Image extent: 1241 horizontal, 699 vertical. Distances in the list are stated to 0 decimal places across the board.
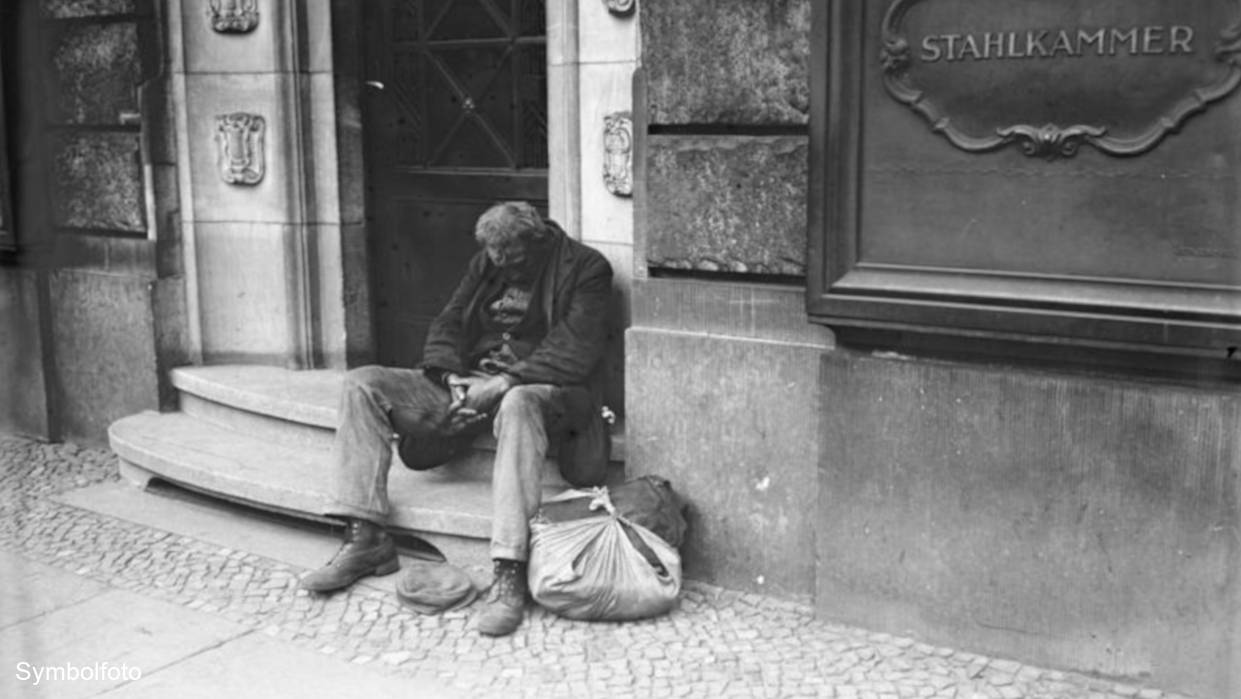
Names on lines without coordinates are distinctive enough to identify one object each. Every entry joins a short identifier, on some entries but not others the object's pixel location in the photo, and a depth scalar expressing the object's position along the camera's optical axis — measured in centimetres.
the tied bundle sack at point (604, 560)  493
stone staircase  555
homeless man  516
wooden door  664
